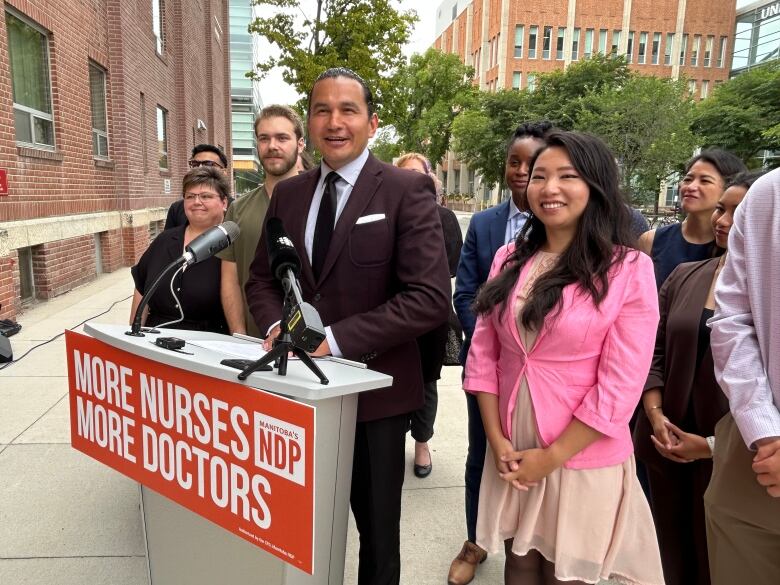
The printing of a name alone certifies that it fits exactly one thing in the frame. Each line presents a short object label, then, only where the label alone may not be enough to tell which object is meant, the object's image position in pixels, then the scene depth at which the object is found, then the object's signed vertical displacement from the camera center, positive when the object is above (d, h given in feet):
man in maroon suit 6.32 -0.82
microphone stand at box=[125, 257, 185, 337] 5.61 -1.20
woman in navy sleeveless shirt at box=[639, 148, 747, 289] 9.56 -0.21
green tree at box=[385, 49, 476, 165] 154.40 +29.86
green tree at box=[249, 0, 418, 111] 57.26 +16.85
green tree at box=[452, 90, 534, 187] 116.88 +16.13
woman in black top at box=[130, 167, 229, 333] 9.57 -1.37
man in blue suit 8.52 -0.91
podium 4.78 -2.54
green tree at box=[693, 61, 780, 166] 97.45 +17.06
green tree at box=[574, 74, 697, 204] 91.81 +13.76
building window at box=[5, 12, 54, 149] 23.98 +4.81
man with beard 9.67 -0.06
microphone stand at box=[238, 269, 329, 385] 4.71 -1.29
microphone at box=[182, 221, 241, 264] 5.80 -0.53
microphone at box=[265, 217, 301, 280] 4.85 -0.53
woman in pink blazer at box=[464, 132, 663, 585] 5.65 -1.83
